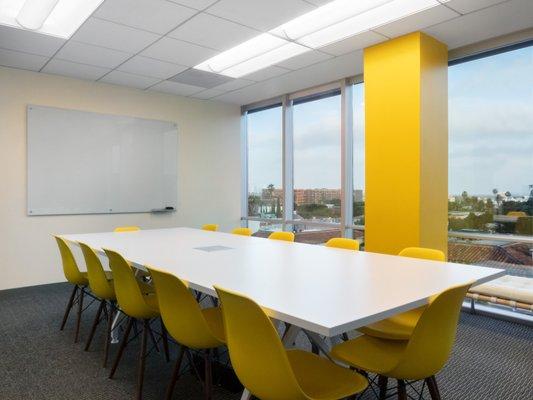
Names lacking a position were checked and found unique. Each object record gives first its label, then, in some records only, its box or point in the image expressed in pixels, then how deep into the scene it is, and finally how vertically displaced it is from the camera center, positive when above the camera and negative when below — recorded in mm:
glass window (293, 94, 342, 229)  5551 +604
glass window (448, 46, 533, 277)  3898 +418
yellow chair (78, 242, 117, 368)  2832 -594
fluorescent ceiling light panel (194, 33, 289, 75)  4070 +1666
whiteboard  5047 +544
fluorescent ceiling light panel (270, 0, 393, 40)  3295 +1640
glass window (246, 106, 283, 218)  6562 +641
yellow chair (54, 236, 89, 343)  3355 -606
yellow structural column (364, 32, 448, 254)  3811 +559
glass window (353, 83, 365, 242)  5227 +557
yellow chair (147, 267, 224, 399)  1860 -566
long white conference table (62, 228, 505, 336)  1428 -398
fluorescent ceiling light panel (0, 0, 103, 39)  3305 +1658
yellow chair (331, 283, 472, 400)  1500 -603
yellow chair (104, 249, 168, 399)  2350 -594
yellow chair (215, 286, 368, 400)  1332 -591
